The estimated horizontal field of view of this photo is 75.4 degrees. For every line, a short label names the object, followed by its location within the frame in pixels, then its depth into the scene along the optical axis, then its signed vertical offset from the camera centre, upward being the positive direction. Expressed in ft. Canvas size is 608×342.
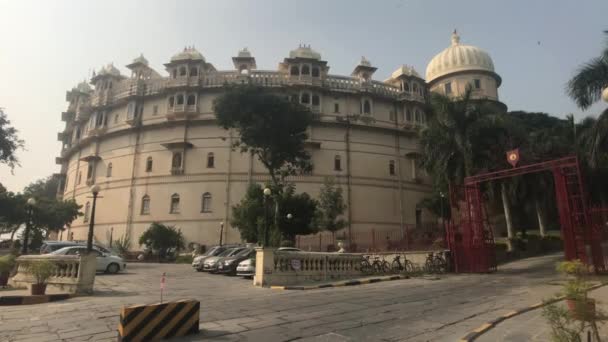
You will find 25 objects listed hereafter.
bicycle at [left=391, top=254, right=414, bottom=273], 60.82 -1.31
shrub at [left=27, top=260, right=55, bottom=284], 36.14 -1.31
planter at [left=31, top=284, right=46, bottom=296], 35.73 -3.04
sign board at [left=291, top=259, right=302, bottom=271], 47.44 -0.93
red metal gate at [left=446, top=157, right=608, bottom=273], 46.32 +3.73
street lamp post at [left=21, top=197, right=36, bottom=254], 56.65 +7.14
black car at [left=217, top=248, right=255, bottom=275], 60.54 -0.91
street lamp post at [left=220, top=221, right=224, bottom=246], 108.12 +7.38
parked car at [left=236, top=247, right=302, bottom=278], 56.08 -1.66
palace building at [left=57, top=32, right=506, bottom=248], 115.55 +34.21
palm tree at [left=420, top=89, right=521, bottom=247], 75.10 +22.96
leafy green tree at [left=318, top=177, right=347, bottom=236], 93.91 +11.50
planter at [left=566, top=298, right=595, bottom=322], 14.38 -1.94
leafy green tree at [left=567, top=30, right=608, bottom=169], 52.70 +22.05
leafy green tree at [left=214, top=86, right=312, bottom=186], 100.12 +34.03
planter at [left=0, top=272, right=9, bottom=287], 43.04 -2.46
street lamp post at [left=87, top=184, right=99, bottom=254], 42.02 +2.00
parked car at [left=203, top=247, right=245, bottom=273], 63.16 -0.62
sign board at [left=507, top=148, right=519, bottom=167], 53.72 +13.45
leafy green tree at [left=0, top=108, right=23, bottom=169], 78.59 +22.09
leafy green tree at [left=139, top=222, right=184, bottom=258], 100.12 +4.47
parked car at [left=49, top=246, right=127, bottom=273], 60.11 -0.95
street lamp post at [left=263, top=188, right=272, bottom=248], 46.31 +5.96
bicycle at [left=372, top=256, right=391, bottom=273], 58.39 -1.41
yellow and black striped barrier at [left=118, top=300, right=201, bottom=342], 18.76 -3.16
